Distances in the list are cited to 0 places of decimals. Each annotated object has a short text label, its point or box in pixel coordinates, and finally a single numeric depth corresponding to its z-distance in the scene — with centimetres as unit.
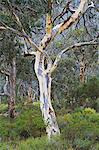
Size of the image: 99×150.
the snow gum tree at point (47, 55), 1327
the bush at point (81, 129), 1170
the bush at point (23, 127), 1544
